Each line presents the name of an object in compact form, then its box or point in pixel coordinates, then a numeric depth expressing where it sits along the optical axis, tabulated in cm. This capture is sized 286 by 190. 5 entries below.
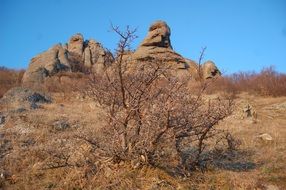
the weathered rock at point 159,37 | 2884
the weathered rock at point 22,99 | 1505
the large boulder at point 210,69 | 2496
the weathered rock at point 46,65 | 2689
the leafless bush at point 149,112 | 637
